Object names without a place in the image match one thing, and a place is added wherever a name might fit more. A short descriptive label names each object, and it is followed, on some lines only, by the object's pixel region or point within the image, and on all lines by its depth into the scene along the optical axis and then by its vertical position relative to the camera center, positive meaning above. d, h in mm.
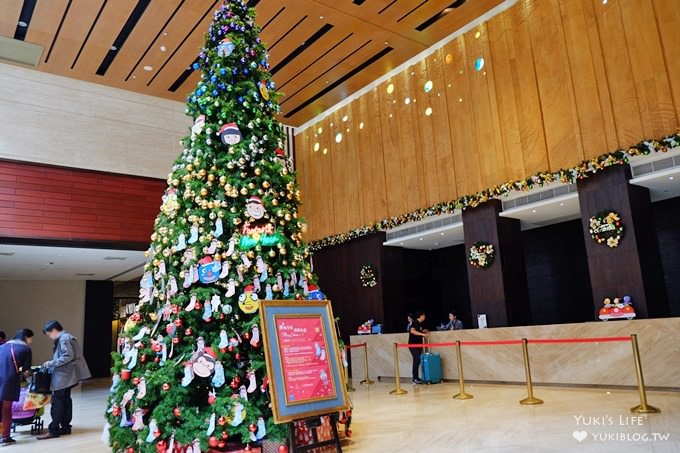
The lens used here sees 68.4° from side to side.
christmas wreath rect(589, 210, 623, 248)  8203 +1142
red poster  3719 -315
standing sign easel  3633 -337
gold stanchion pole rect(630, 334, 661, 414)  5379 -1066
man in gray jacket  6094 -498
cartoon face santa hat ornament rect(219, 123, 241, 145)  4684 +1736
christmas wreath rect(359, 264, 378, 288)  12688 +945
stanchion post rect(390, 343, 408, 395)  8344 -1298
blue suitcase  9453 -1084
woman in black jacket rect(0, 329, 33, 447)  5719 -419
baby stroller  6320 -979
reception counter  6805 -844
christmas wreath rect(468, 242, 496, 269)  10172 +1036
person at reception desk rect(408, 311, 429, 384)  9531 -543
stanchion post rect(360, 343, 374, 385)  10275 -1176
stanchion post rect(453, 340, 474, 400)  7270 -1245
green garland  7691 +2163
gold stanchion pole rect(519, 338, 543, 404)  6441 -1195
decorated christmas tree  4004 +421
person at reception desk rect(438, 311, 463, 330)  10648 -338
